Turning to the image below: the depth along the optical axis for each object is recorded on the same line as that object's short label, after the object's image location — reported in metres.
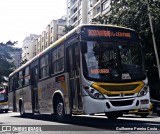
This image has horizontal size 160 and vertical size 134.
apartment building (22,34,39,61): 95.69
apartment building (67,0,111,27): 53.04
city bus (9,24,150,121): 9.18
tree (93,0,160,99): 22.83
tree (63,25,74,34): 42.50
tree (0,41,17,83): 44.91
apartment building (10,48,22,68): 126.74
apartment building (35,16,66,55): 75.75
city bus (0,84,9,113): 32.59
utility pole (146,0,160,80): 21.07
